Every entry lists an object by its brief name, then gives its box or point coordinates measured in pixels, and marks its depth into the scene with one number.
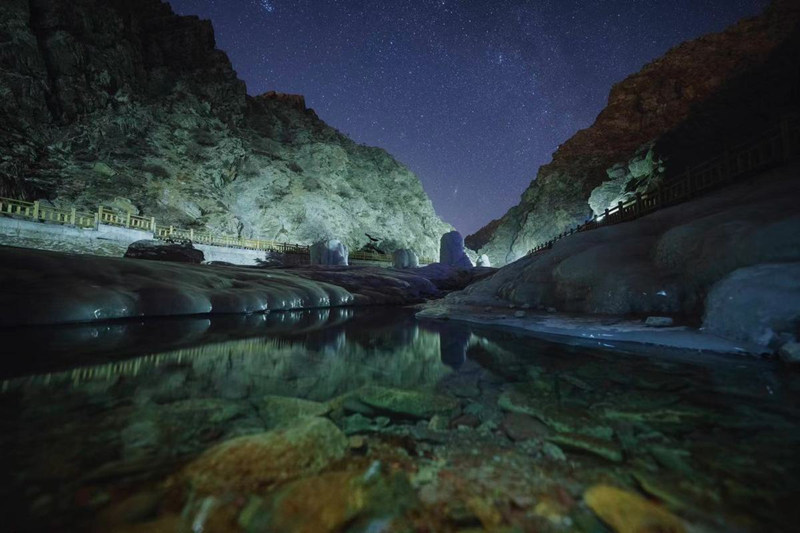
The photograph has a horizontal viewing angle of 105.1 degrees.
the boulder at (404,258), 27.75
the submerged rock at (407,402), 2.50
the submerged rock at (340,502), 1.28
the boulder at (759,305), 3.81
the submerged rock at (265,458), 1.52
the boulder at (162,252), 16.31
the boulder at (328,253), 22.80
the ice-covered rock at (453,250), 27.46
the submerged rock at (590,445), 1.82
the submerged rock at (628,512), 1.25
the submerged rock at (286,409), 2.27
